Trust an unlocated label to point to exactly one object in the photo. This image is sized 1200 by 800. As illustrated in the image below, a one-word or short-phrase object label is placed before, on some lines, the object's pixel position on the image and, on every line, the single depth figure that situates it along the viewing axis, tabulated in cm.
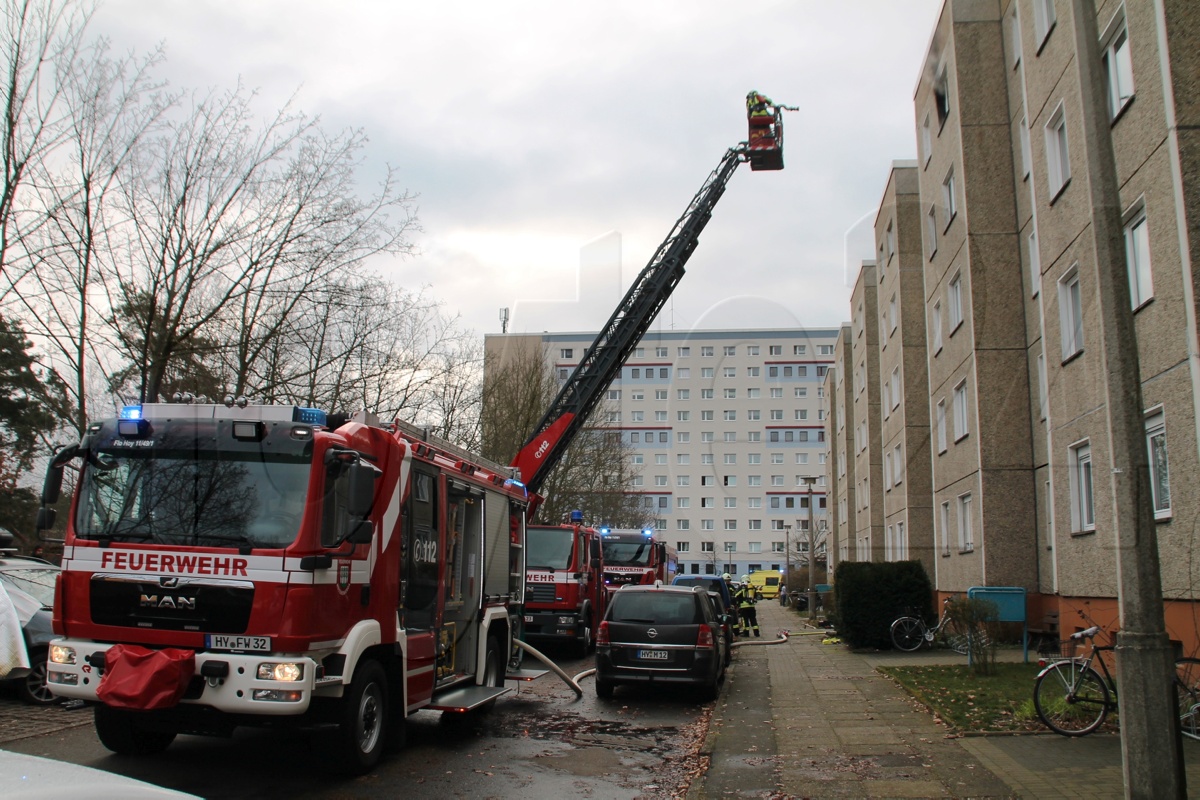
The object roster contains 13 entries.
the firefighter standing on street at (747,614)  2645
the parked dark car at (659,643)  1299
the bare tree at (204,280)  1505
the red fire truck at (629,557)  2575
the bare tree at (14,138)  1385
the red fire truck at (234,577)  719
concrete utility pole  604
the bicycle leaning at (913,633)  1928
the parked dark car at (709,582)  2392
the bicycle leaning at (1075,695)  927
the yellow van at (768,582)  6712
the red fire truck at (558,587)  1897
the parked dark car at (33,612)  1098
